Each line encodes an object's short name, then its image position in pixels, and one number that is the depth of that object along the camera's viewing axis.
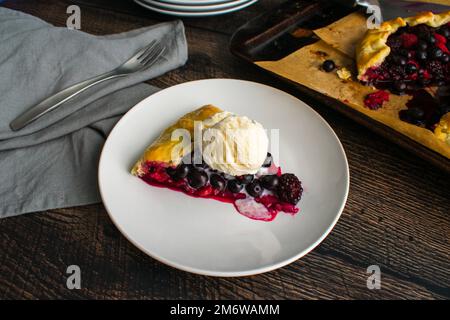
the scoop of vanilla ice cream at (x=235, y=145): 0.61
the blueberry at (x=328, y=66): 0.75
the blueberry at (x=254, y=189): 0.62
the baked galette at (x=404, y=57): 0.75
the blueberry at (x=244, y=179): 0.62
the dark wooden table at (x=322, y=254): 0.57
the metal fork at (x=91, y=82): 0.66
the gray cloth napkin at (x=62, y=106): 0.62
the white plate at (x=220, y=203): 0.56
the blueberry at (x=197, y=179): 0.61
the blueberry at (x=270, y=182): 0.62
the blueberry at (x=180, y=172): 0.62
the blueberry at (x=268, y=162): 0.63
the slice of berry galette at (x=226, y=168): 0.61
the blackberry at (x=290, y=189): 0.60
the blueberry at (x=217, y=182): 0.62
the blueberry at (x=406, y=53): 0.77
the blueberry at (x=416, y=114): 0.70
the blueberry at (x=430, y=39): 0.77
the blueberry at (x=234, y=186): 0.62
